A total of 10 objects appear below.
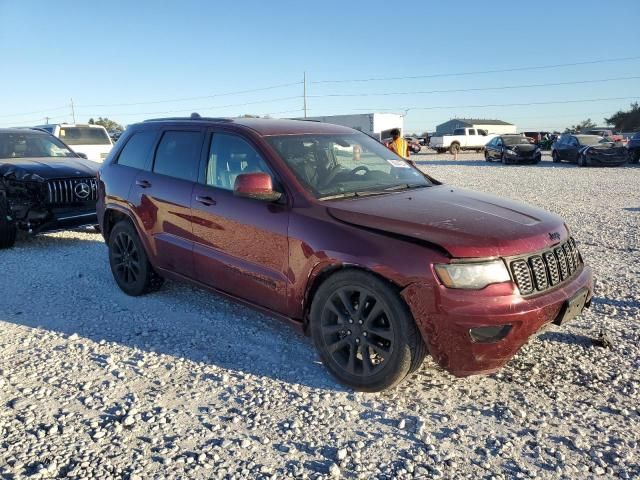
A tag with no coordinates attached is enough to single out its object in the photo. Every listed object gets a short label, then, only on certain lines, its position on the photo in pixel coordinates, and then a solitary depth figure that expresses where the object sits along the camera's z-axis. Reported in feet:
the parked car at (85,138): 49.73
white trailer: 143.13
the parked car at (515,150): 86.17
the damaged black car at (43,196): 24.25
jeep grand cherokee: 10.32
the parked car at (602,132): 130.17
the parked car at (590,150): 77.44
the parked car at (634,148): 80.48
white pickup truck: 136.56
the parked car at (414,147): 137.53
